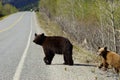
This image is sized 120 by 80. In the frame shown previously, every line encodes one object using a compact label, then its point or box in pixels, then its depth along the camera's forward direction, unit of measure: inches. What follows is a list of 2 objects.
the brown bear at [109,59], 629.9
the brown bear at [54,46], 743.8
